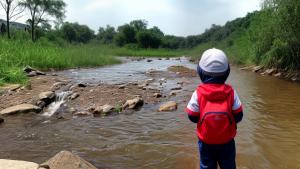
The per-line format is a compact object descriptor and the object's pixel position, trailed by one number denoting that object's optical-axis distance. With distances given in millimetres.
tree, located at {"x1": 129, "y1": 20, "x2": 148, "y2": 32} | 82338
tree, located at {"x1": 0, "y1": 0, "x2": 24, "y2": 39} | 25828
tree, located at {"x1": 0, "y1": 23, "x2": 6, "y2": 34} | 28016
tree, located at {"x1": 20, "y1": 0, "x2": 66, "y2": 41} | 40456
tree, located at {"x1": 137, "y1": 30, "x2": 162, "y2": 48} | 72438
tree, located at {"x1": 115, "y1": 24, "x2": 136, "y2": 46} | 77312
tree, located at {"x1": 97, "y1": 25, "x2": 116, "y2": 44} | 109844
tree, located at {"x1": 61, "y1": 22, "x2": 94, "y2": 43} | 78000
